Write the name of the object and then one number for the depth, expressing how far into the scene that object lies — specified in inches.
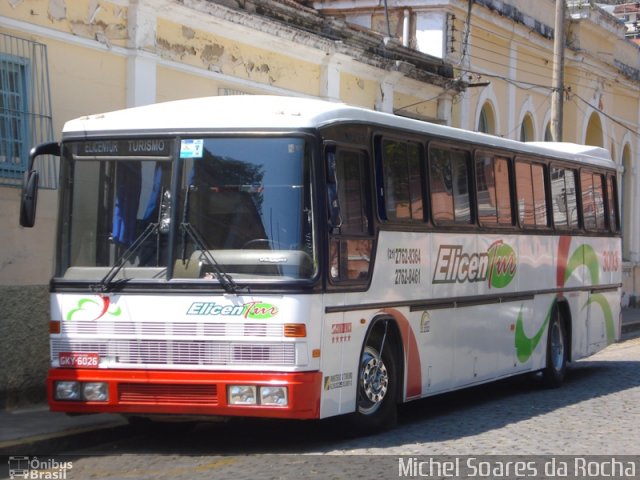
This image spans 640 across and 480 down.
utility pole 891.4
